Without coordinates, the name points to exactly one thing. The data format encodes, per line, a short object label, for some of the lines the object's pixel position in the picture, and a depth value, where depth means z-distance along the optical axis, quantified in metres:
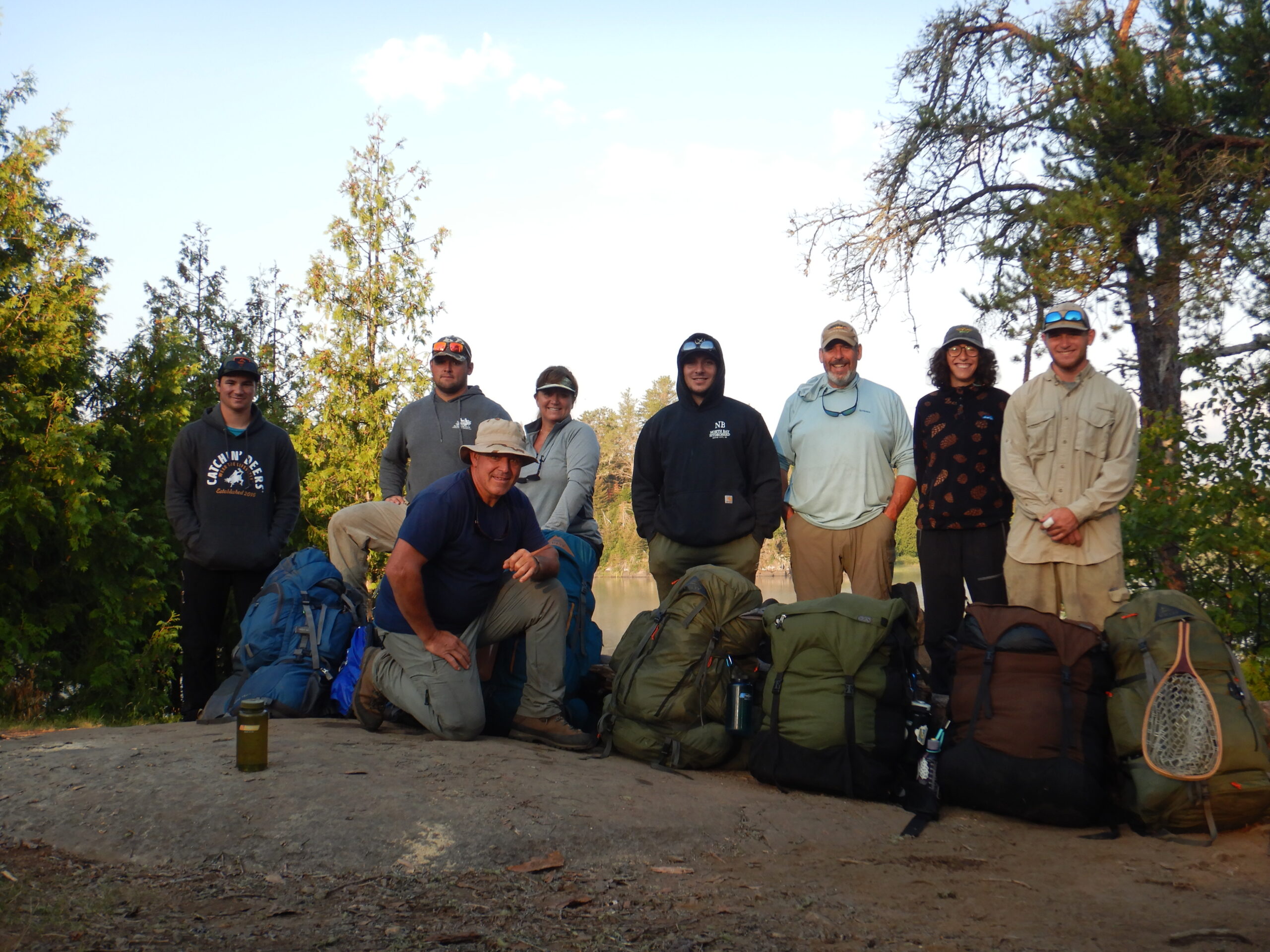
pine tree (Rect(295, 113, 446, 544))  12.64
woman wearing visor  6.29
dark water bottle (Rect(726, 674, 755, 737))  5.15
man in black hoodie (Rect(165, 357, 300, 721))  6.03
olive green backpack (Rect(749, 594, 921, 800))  4.75
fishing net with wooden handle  4.19
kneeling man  4.86
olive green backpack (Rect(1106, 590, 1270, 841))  4.13
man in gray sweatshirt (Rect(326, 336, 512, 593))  6.43
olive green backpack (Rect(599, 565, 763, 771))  5.16
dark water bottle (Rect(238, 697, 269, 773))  4.17
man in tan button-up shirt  5.01
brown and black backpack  4.36
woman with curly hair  5.40
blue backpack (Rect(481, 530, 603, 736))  5.61
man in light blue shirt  5.79
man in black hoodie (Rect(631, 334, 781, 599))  5.81
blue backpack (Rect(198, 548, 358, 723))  5.60
